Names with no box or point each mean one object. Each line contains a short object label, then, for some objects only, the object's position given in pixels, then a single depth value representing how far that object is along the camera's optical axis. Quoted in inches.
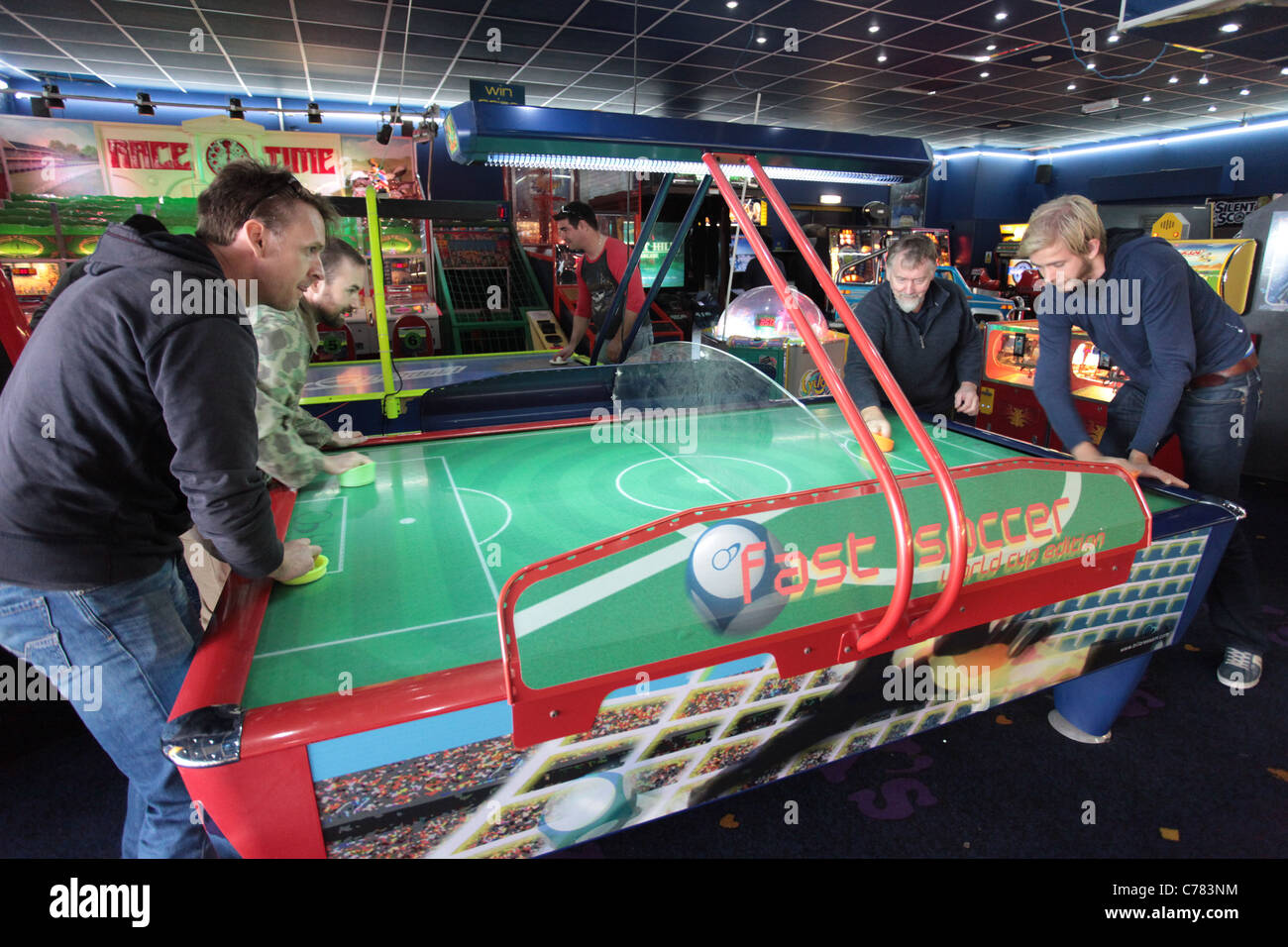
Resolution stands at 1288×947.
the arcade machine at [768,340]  195.3
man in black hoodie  45.0
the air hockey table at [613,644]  43.8
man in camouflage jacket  75.3
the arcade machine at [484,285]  250.8
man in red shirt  156.3
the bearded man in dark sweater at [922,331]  107.6
